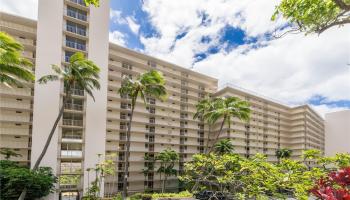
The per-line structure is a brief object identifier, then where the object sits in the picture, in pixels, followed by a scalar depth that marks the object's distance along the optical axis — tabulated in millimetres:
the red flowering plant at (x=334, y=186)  3115
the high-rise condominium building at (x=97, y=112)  34156
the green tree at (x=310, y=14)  6824
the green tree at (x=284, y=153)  59531
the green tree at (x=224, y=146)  45859
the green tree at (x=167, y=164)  45303
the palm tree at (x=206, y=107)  42800
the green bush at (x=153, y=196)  26880
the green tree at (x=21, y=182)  26250
